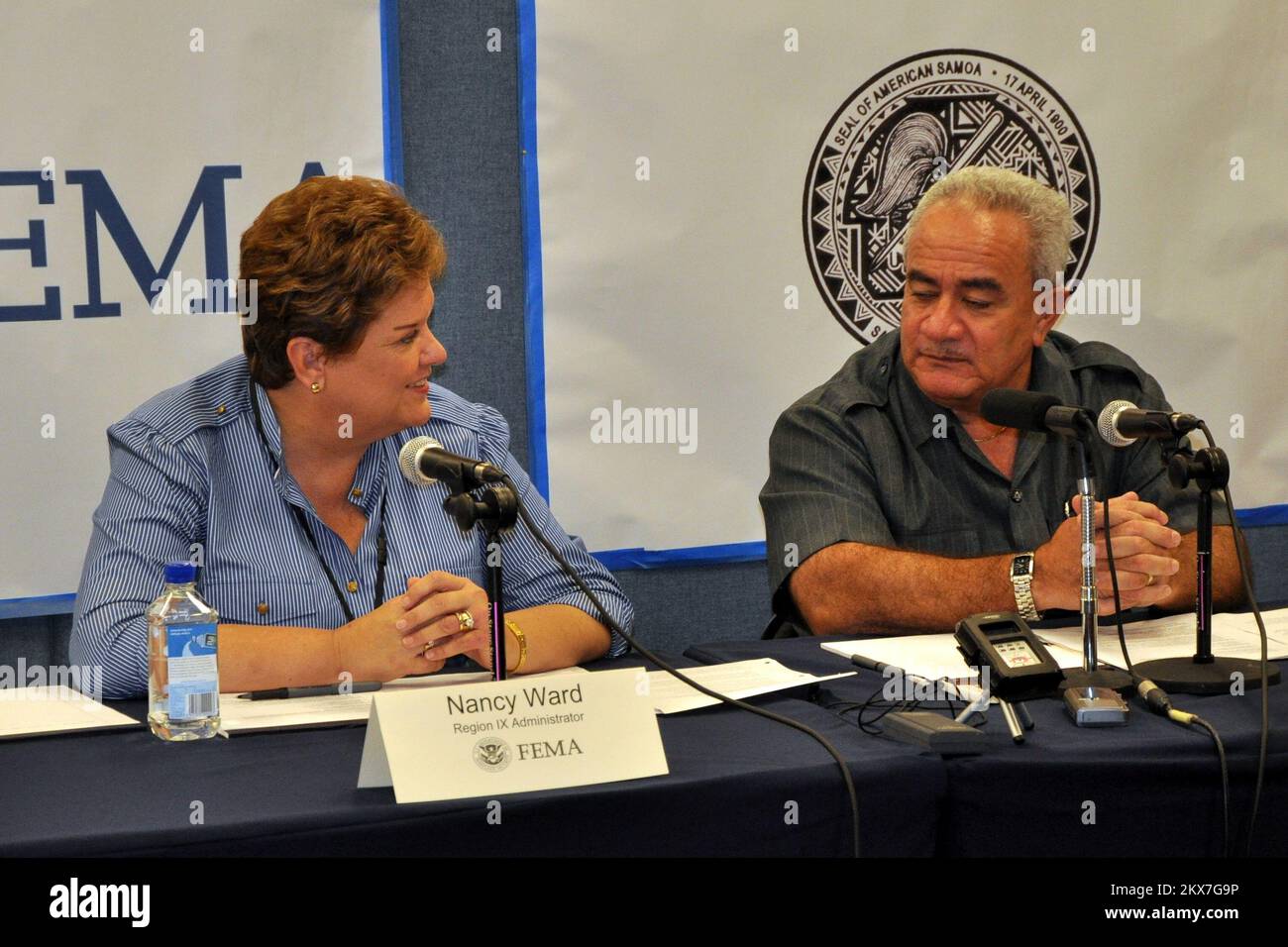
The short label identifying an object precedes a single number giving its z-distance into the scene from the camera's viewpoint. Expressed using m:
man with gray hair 6.58
